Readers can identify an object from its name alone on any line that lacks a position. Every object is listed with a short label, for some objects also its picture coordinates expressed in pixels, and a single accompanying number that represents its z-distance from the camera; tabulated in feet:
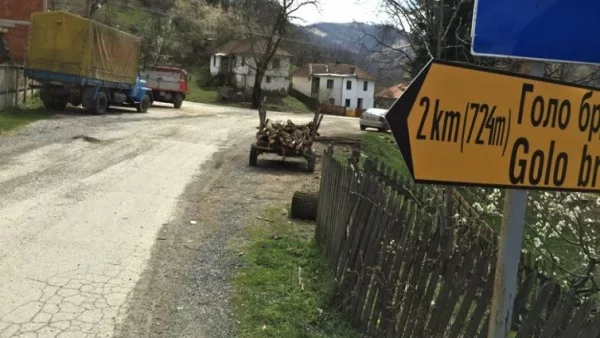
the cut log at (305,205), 29.53
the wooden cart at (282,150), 46.96
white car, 96.75
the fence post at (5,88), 64.90
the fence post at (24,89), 72.42
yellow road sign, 5.57
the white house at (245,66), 226.64
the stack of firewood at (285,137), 47.21
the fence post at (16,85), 67.83
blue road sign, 5.77
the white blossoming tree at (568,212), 16.53
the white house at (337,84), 258.98
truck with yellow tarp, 68.23
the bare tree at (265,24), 146.30
